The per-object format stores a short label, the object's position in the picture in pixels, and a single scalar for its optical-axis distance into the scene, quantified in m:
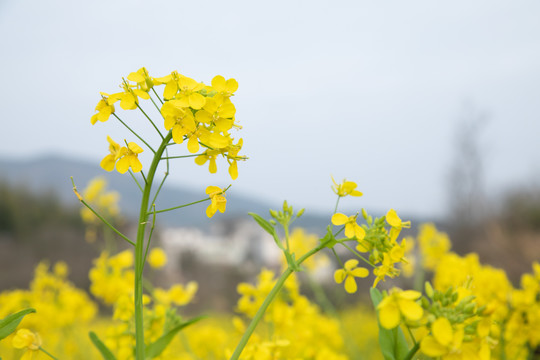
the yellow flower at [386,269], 0.33
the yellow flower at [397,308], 0.29
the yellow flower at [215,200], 0.33
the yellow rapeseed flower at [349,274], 0.34
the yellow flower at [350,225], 0.33
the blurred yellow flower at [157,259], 0.52
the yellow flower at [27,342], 0.35
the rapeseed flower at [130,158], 0.32
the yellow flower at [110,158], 0.33
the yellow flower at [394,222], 0.33
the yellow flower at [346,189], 0.35
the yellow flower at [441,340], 0.29
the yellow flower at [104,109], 0.34
